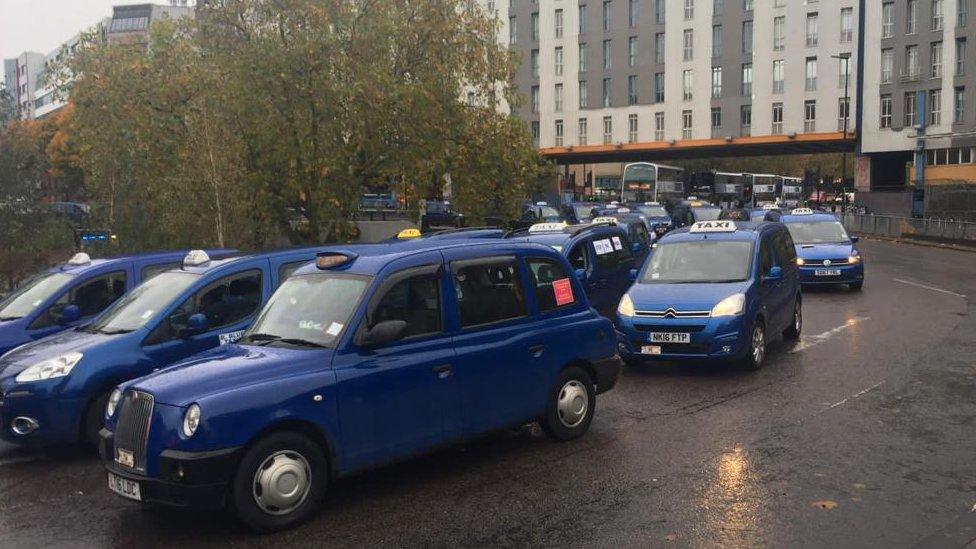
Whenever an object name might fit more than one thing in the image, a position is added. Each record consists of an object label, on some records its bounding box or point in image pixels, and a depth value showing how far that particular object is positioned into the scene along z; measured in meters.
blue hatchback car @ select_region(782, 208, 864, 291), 19.41
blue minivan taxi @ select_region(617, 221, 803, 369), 10.51
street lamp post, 55.34
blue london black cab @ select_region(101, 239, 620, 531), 5.57
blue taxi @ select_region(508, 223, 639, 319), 13.64
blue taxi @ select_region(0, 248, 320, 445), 7.54
